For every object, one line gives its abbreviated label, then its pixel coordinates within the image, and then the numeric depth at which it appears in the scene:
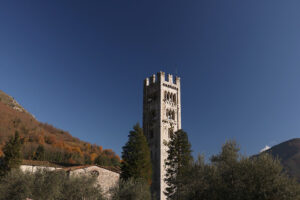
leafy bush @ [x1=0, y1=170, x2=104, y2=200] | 25.89
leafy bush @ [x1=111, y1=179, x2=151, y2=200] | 27.44
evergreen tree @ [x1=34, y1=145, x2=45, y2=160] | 82.57
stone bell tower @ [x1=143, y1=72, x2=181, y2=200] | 50.34
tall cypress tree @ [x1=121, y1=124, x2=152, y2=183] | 38.31
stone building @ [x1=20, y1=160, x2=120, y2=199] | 39.50
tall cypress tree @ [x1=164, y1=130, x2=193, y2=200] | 41.66
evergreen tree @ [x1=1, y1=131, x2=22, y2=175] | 36.97
